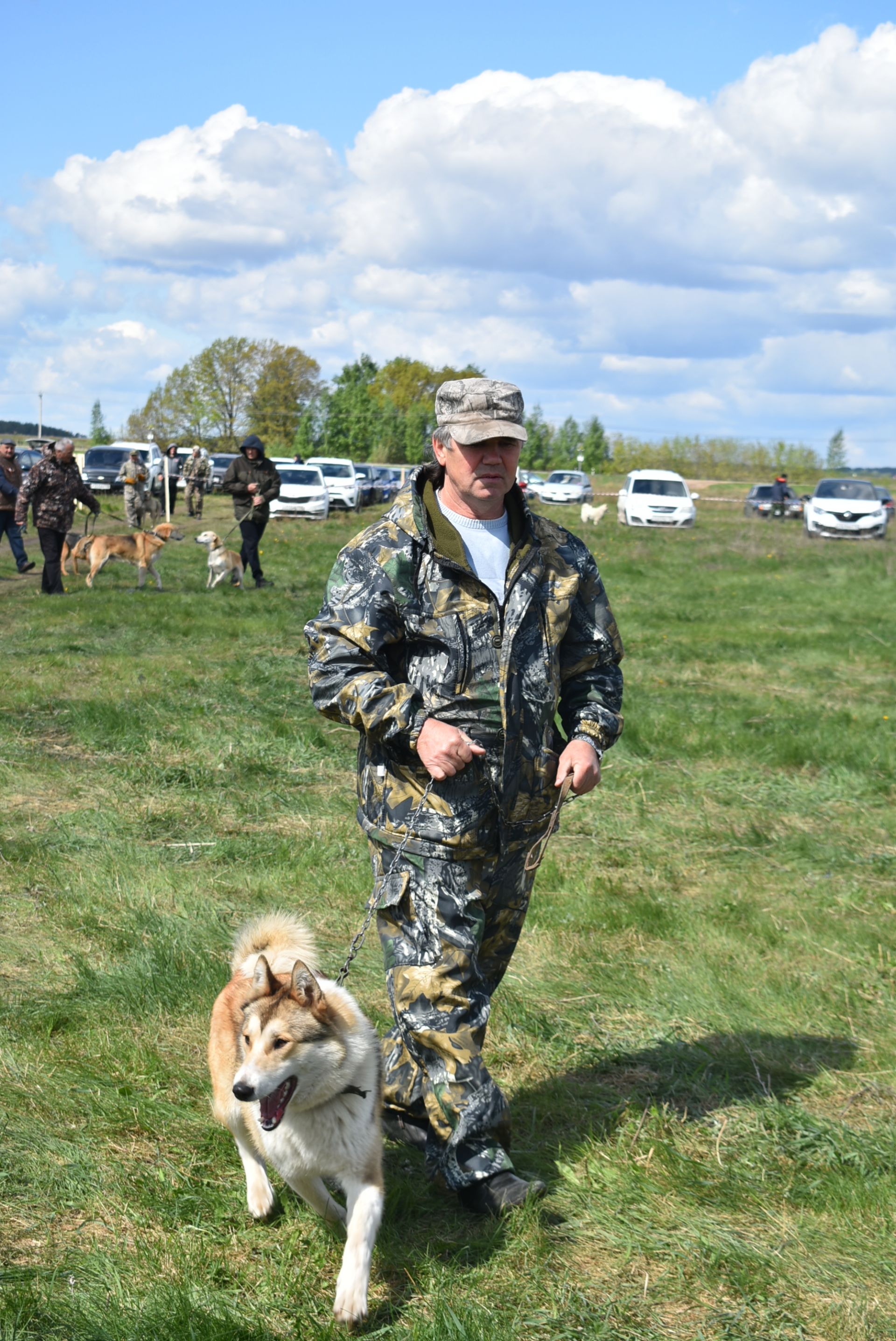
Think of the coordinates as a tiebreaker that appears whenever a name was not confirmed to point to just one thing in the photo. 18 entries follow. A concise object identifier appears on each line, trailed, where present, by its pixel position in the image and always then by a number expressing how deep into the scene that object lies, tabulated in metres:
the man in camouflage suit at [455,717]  3.22
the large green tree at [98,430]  103.88
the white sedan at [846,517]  28.11
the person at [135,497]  26.33
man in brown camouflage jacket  15.31
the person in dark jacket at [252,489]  15.99
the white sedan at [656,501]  31.80
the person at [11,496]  17.27
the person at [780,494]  40.16
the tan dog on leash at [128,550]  16.67
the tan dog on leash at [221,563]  16.58
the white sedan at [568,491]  46.72
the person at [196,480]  34.06
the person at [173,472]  37.62
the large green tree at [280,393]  78.75
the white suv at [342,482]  37.03
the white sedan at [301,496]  32.16
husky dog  2.81
